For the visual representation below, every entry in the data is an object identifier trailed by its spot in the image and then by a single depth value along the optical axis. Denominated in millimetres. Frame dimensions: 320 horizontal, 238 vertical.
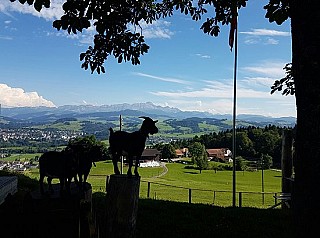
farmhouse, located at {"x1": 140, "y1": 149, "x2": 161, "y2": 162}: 76812
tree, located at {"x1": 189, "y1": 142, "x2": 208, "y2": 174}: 81625
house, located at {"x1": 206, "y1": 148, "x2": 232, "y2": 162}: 95500
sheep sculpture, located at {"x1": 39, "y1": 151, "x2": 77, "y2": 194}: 5008
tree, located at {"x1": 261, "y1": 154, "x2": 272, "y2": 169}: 79725
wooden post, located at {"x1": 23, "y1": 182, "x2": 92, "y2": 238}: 3494
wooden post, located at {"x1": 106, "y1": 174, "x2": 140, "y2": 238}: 4980
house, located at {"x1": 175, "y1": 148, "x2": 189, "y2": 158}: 102312
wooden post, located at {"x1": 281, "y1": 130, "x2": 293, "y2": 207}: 12625
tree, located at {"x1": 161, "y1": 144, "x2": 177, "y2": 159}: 96250
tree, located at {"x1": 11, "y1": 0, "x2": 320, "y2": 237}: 3285
